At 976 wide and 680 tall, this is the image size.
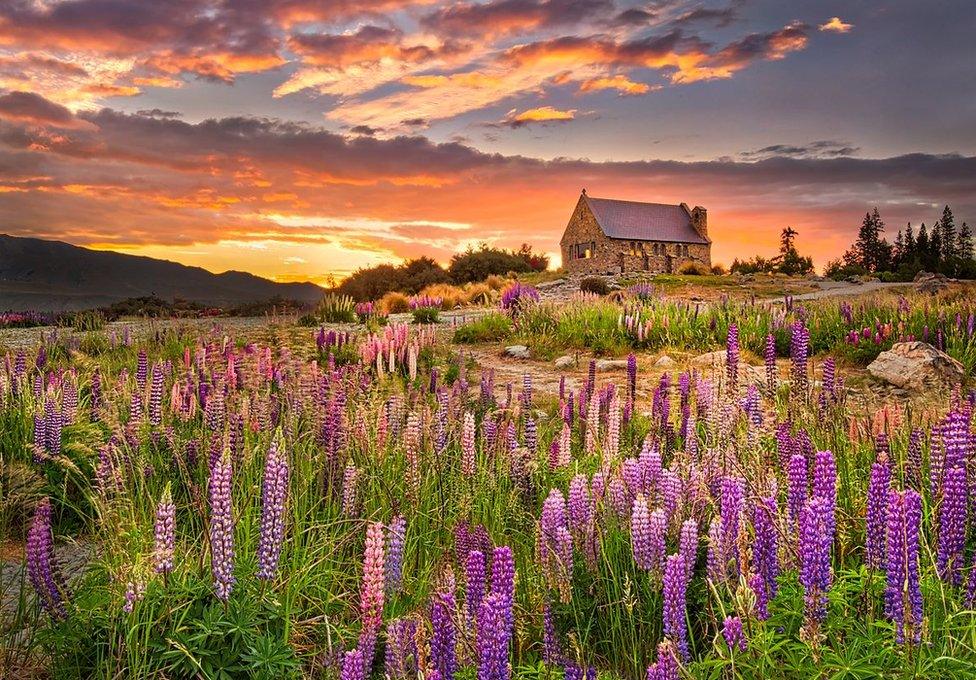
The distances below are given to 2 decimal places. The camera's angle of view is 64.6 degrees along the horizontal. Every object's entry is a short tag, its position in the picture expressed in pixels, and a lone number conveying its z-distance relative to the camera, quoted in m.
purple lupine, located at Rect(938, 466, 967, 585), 3.02
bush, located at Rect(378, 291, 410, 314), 27.52
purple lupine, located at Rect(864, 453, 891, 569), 2.83
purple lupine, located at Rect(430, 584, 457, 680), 2.63
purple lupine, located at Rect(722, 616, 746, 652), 2.53
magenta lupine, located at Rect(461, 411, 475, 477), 4.90
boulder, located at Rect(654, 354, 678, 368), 13.13
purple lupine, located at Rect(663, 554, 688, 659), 2.68
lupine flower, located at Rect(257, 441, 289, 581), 2.96
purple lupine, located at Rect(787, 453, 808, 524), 3.21
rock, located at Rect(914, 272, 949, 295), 32.52
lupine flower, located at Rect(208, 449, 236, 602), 2.83
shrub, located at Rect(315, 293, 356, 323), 22.23
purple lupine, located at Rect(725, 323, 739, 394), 6.39
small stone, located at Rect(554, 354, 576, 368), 13.73
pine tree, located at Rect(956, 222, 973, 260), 95.68
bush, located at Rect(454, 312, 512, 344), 17.50
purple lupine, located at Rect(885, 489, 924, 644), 2.48
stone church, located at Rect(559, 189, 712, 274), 69.81
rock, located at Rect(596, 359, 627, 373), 13.21
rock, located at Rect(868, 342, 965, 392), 10.32
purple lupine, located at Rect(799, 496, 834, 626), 2.57
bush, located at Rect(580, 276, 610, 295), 31.11
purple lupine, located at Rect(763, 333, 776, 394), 6.45
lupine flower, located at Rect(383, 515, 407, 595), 3.43
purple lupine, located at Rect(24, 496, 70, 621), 3.37
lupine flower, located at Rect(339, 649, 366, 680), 2.40
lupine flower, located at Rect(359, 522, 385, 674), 2.60
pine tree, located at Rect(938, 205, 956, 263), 109.38
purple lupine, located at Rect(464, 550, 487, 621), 2.63
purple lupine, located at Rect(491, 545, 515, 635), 2.46
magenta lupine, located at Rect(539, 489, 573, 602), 3.43
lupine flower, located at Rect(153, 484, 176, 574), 3.00
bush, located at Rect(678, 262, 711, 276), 57.88
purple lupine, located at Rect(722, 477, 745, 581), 3.16
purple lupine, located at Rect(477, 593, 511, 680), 2.37
